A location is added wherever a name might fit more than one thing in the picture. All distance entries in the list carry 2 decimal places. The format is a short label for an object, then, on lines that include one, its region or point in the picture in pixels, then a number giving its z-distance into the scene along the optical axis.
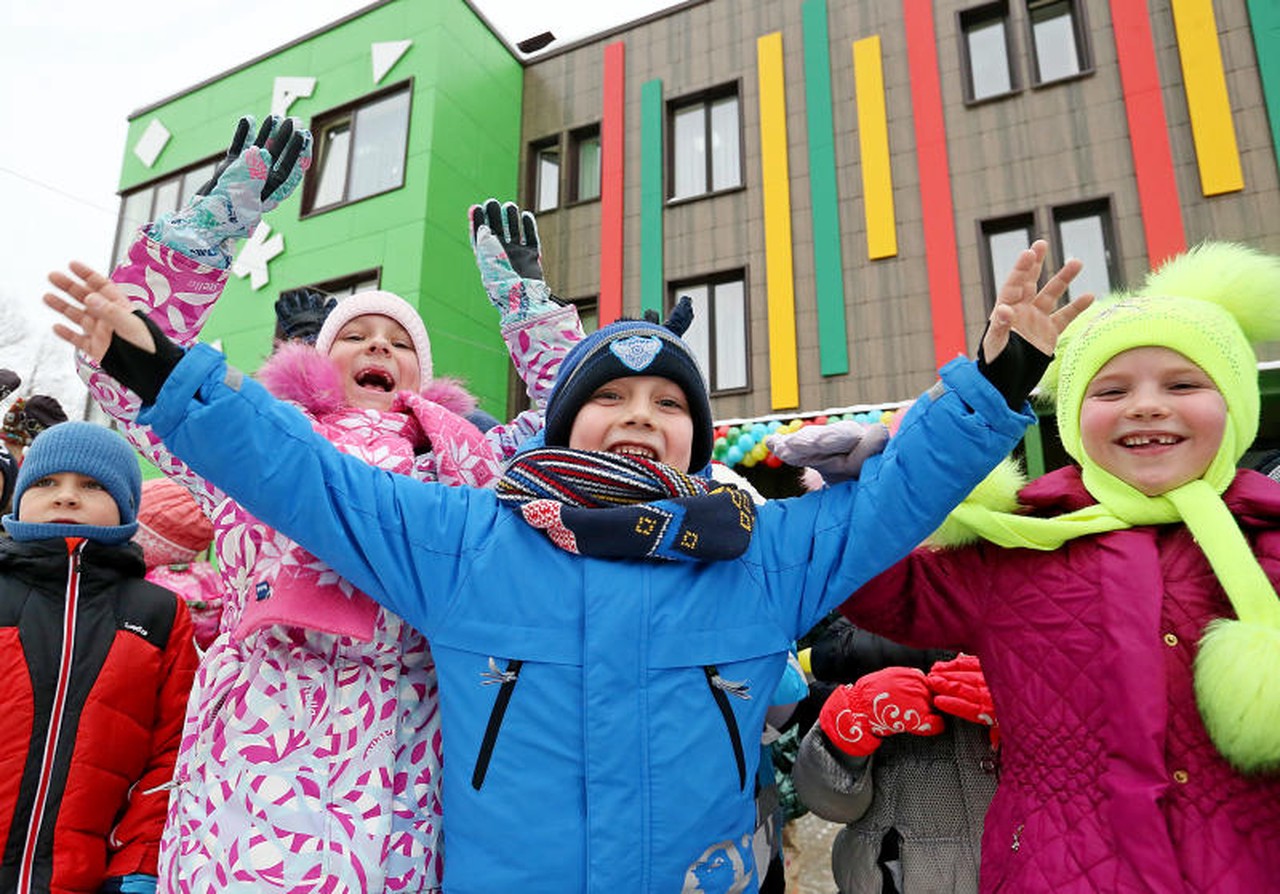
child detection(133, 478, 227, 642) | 2.83
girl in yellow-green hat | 1.37
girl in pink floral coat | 1.38
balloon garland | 6.85
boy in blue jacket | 1.28
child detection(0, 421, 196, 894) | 1.74
